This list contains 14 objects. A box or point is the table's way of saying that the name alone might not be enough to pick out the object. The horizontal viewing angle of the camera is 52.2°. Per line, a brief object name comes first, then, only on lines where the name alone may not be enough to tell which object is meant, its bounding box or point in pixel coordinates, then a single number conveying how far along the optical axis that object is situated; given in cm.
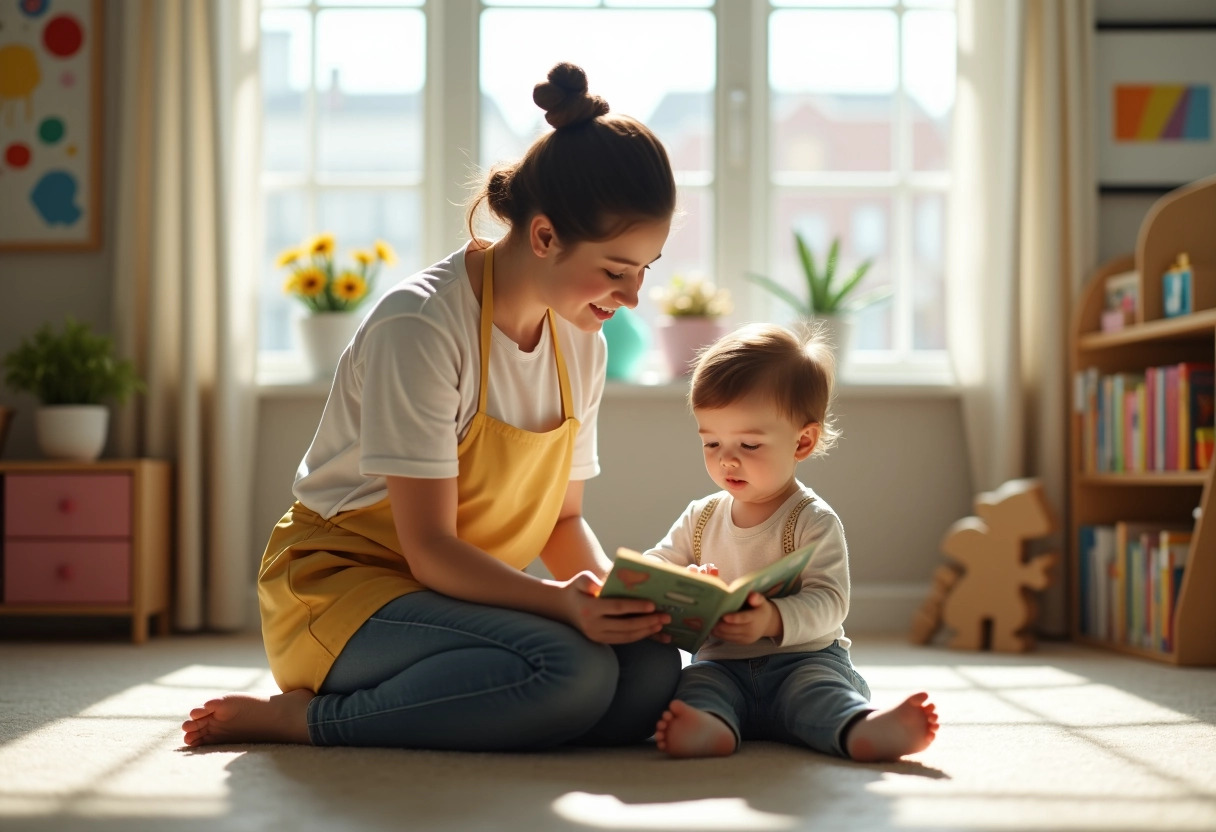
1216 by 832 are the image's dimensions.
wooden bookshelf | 243
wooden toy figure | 278
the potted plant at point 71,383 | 289
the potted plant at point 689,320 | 311
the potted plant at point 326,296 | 313
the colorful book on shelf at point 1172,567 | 254
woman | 144
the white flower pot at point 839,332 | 315
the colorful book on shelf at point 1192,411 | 257
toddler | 148
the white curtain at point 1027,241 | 305
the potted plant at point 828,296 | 315
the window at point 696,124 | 335
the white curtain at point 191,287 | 303
